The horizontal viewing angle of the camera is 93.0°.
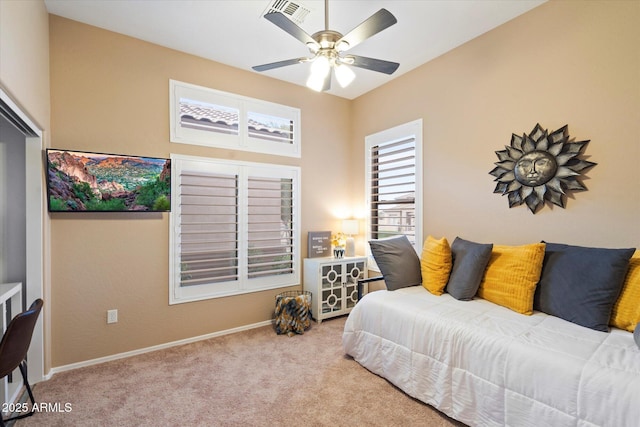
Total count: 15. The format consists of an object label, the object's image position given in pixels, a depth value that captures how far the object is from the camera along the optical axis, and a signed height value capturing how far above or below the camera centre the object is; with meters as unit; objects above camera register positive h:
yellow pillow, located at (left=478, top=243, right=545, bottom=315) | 2.23 -0.53
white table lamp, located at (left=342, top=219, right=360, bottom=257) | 4.22 -0.30
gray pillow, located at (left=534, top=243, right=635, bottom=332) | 1.91 -0.50
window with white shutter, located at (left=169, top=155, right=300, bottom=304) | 3.23 -0.21
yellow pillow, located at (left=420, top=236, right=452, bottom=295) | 2.74 -0.53
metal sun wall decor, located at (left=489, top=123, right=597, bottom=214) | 2.38 +0.34
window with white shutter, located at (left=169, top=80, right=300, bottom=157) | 3.26 +1.05
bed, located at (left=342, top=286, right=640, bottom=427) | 1.47 -0.90
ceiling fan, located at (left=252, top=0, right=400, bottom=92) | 1.93 +1.18
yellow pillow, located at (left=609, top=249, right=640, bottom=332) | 1.86 -0.59
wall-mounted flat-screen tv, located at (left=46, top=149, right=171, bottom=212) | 2.60 +0.26
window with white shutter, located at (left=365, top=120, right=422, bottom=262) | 3.62 +0.35
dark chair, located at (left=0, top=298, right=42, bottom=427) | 1.63 -0.72
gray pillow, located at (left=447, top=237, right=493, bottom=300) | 2.52 -0.53
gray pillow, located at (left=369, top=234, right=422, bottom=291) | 2.93 -0.53
